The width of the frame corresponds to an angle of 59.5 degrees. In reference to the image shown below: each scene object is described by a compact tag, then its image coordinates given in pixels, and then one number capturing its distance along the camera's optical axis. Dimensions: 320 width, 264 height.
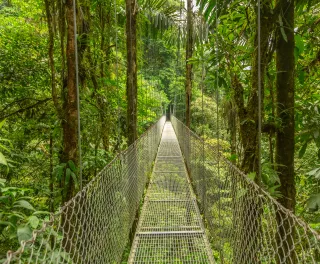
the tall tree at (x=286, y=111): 1.50
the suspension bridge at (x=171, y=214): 1.17
